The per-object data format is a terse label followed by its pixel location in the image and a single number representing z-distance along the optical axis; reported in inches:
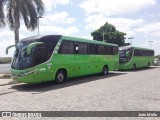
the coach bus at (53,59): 297.5
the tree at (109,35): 1341.7
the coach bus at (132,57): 617.9
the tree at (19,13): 445.1
